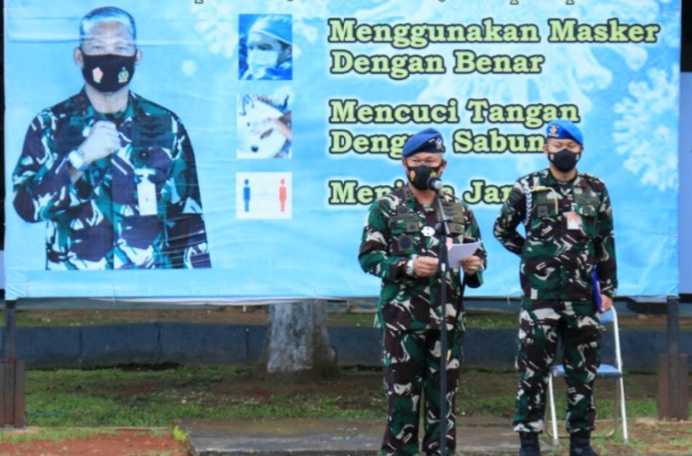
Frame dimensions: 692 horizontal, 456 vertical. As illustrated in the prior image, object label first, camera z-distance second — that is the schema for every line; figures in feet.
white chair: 40.85
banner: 45.59
